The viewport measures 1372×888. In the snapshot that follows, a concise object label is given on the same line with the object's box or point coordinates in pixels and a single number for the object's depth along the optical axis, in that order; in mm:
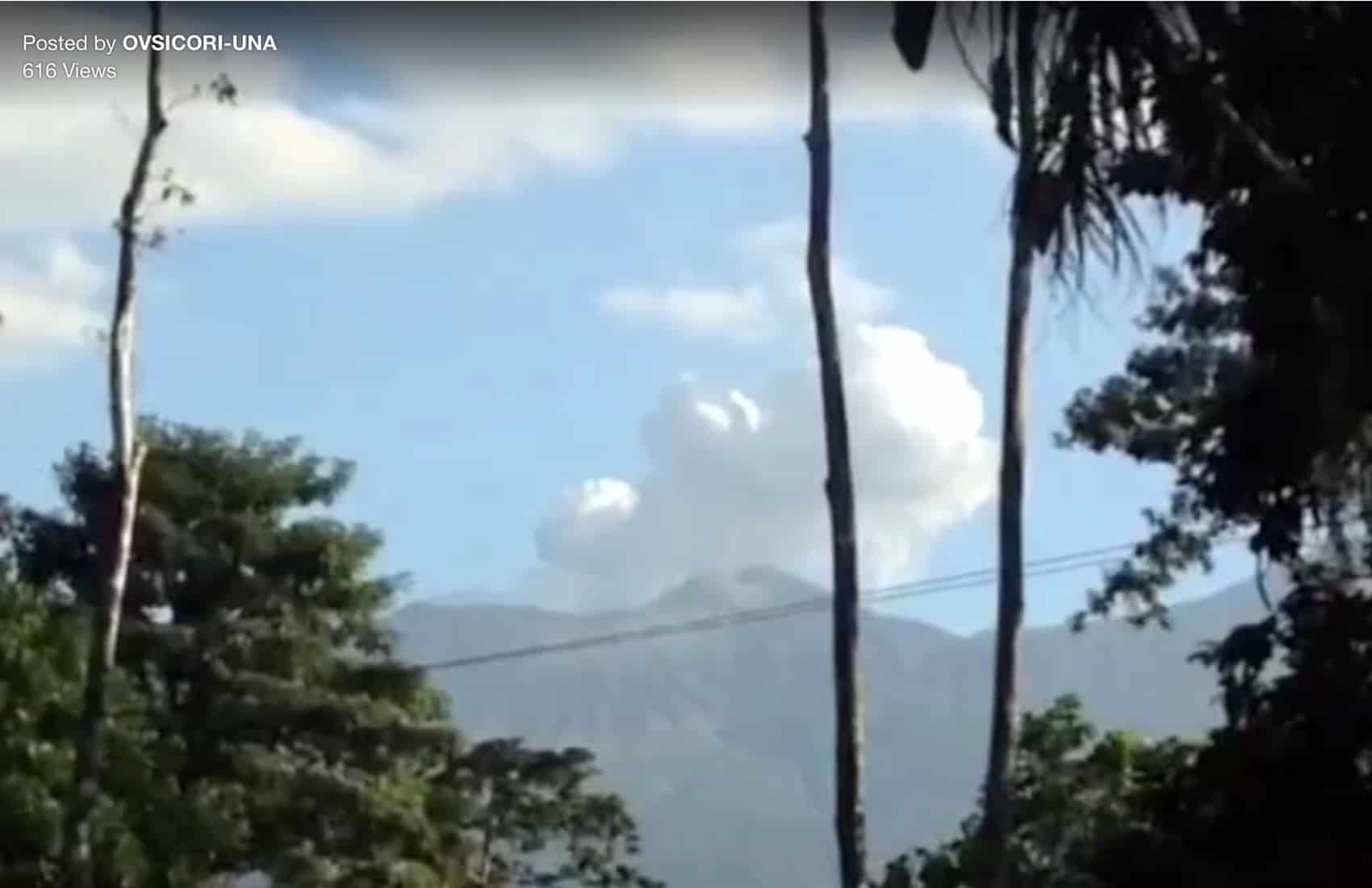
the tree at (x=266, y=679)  53795
